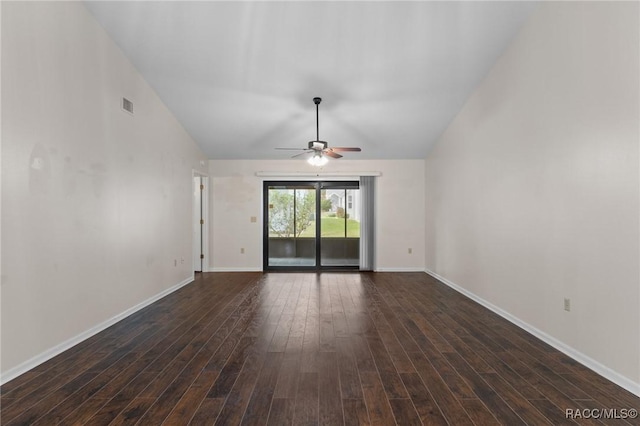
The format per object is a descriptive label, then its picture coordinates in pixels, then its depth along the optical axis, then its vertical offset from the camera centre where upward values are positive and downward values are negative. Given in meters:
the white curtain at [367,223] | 7.13 -0.07
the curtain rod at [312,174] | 7.03 +0.97
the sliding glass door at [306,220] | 7.28 -0.01
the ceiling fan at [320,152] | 4.50 +0.95
